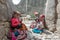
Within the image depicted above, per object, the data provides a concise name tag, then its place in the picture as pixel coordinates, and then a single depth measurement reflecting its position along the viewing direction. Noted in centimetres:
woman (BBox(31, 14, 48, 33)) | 218
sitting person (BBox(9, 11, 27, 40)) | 116
